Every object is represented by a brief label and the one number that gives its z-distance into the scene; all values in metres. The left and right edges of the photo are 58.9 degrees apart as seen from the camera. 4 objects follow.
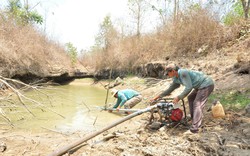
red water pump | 4.95
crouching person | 7.82
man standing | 4.53
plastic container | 5.11
